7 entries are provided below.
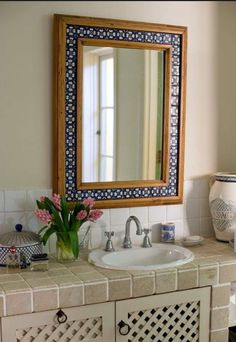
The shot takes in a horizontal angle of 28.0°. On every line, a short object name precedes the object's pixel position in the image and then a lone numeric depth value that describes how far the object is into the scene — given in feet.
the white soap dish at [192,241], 7.65
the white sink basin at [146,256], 6.89
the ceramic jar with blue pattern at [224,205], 7.70
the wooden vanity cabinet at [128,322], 5.74
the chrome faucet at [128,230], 7.13
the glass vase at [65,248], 6.66
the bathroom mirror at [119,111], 7.06
